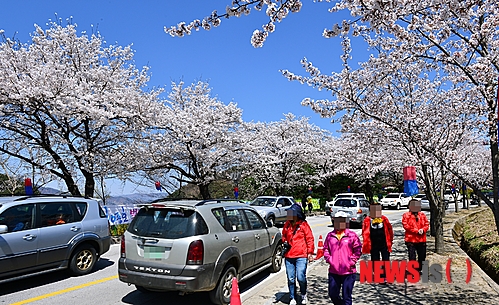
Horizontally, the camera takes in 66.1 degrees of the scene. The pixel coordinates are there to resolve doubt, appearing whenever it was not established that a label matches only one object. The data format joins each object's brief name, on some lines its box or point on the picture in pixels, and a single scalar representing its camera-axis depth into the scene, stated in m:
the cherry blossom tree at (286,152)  31.41
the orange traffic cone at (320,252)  5.76
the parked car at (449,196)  45.39
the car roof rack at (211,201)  6.44
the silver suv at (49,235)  7.13
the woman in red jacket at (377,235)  7.42
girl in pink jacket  5.13
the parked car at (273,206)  19.77
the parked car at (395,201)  38.62
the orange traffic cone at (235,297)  4.75
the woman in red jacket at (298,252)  6.15
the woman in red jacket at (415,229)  7.75
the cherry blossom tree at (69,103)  14.52
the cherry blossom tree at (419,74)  5.35
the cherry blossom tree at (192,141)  19.92
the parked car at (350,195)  25.67
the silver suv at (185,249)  5.72
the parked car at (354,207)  19.83
